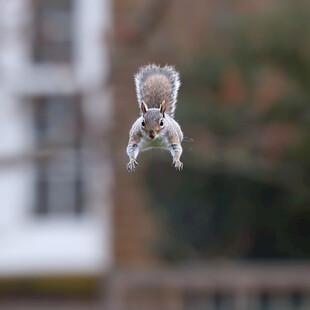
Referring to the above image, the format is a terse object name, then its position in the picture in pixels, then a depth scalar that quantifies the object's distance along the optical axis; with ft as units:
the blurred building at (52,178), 59.31
